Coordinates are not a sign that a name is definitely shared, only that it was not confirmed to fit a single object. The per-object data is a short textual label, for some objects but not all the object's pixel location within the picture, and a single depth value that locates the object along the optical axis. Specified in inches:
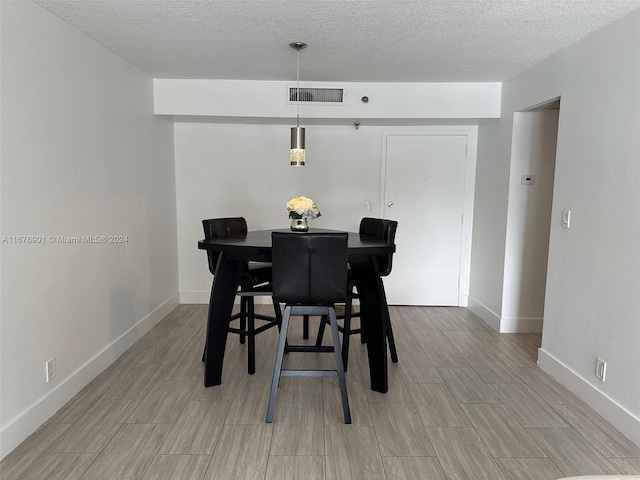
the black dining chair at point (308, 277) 87.0
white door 179.9
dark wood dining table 101.7
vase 119.1
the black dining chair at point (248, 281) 112.8
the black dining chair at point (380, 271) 115.3
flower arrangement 114.3
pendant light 119.4
